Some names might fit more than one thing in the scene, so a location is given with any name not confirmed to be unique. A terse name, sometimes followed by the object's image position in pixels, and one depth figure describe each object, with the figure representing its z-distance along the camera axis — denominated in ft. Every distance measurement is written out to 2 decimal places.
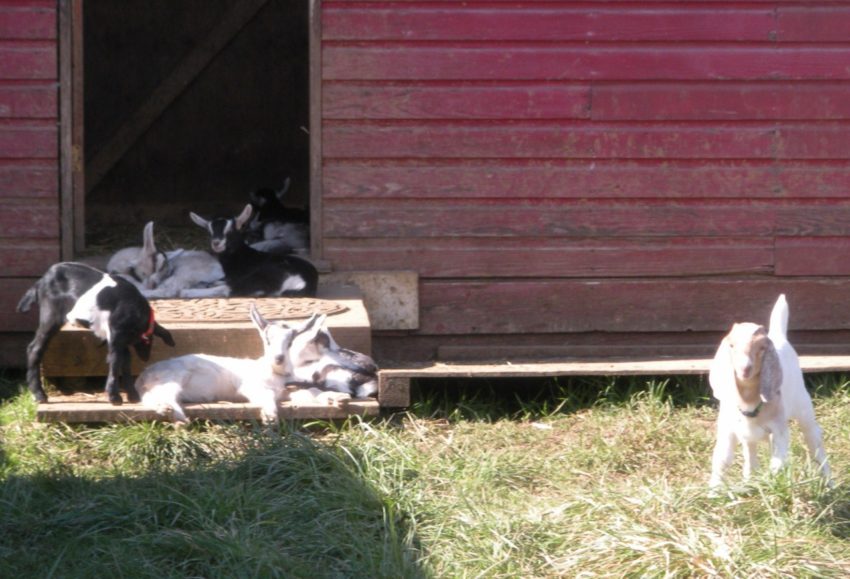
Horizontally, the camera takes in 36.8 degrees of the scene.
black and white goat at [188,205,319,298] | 24.94
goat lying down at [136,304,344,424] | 21.30
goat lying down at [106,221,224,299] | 26.07
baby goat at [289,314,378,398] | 22.03
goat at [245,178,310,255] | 30.14
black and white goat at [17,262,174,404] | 20.98
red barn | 24.98
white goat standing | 16.33
